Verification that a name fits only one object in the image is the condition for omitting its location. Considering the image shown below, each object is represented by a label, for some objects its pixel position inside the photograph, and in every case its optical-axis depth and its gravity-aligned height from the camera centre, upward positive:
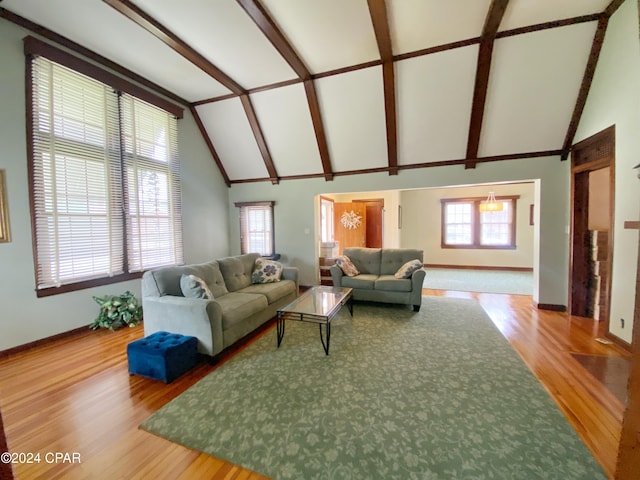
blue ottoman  2.39 -1.14
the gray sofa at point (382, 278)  4.21 -0.80
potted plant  3.62 -1.10
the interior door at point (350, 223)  7.50 +0.22
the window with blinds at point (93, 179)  3.17 +0.77
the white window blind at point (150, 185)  4.11 +0.82
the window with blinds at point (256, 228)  6.23 +0.10
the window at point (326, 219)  6.87 +0.32
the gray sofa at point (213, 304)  2.67 -0.83
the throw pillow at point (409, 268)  4.30 -0.63
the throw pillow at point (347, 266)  4.64 -0.62
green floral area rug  1.57 -1.36
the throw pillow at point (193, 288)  2.96 -0.62
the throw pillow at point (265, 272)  4.17 -0.63
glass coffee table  2.85 -0.90
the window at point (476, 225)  7.78 +0.14
